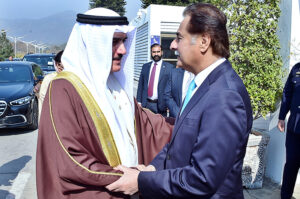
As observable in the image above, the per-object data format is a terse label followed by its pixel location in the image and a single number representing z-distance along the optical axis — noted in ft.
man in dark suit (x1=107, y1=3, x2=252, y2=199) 4.65
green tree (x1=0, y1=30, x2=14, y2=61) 182.91
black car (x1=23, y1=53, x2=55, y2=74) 47.43
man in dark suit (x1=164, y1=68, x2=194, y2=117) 19.69
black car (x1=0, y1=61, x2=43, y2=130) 24.07
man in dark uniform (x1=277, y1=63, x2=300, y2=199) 11.81
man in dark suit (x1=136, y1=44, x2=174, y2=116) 20.26
